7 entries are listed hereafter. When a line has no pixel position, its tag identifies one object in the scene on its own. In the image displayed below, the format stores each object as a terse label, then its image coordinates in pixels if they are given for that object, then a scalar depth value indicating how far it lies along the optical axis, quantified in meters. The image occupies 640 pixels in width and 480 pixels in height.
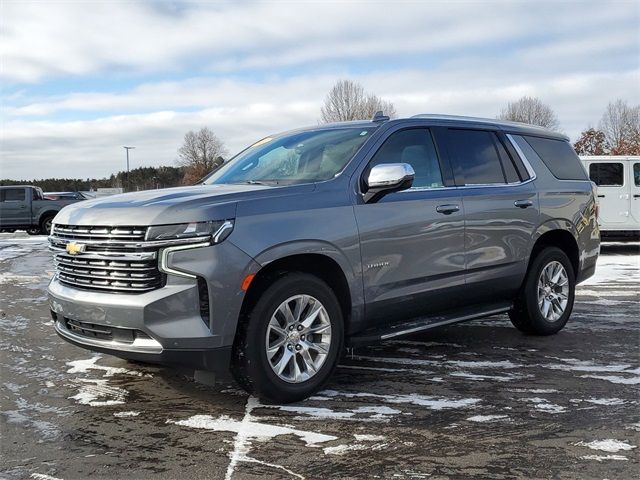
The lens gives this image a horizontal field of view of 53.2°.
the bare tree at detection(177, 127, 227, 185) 81.59
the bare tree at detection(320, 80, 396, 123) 48.79
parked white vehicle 13.66
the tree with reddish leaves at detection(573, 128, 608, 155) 47.91
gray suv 3.83
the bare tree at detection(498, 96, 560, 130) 54.06
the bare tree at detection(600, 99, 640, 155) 46.77
